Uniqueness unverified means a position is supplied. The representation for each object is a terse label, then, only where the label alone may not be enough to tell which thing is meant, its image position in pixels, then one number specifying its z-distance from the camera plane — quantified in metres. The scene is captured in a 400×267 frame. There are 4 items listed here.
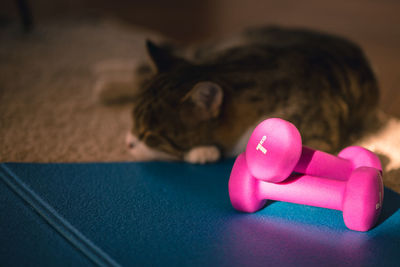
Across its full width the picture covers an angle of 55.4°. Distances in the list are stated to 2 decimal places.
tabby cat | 1.04
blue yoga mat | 0.74
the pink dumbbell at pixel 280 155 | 0.74
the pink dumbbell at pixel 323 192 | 0.72
